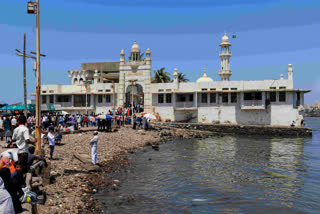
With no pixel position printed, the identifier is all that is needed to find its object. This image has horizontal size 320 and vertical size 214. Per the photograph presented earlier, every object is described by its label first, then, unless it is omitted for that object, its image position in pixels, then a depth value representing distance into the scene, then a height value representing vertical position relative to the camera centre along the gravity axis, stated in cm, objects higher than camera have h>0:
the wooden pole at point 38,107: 1138 -11
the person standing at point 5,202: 450 -156
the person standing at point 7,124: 1708 -122
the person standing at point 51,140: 1363 -170
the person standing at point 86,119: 3002 -153
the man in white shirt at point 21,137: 845 -96
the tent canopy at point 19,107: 2853 -29
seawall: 3869 -328
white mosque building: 4047 +120
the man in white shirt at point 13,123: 1784 -117
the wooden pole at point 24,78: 2291 +217
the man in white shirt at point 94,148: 1379 -213
